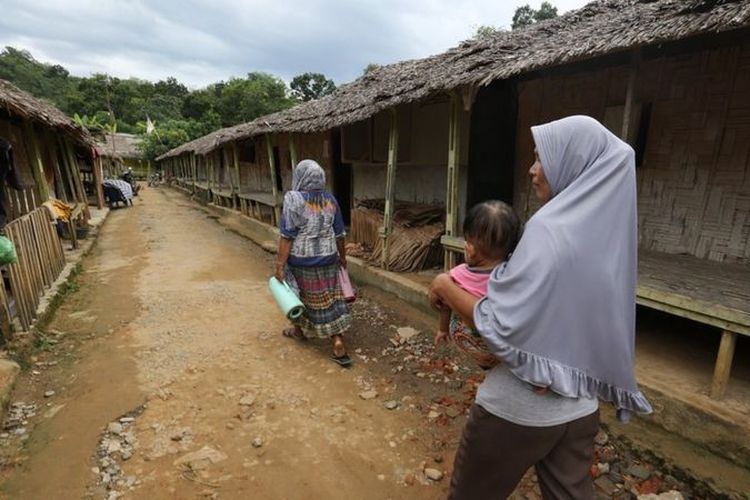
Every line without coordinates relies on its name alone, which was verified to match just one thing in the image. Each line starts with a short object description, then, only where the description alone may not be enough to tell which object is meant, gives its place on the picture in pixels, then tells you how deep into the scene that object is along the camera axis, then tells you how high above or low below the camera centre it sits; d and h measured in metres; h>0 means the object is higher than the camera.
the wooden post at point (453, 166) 4.57 -0.11
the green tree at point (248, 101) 37.12 +5.21
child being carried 1.45 -0.32
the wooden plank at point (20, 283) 3.95 -1.18
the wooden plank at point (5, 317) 3.65 -1.36
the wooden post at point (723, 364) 2.64 -1.35
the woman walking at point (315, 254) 3.65 -0.87
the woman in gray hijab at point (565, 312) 1.11 -0.44
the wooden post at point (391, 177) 5.42 -0.26
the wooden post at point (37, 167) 7.85 -0.09
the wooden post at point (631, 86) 3.35 +0.55
